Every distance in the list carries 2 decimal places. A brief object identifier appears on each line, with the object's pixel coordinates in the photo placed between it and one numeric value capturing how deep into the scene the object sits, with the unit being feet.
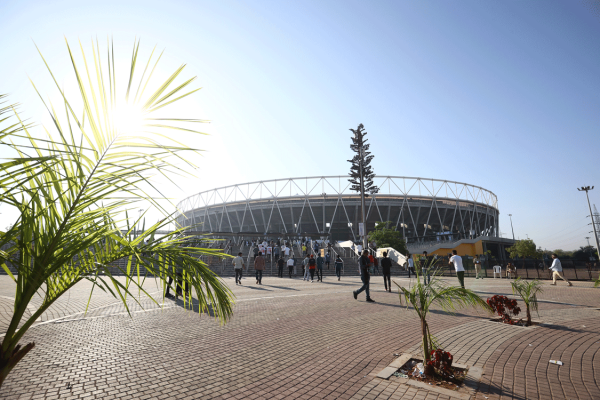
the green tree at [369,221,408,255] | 101.09
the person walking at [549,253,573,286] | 45.70
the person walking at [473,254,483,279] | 68.92
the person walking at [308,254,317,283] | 55.47
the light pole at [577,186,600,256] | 121.68
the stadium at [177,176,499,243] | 188.65
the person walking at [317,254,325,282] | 58.49
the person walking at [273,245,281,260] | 80.13
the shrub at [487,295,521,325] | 19.30
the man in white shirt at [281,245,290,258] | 83.54
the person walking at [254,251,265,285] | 49.37
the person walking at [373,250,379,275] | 77.78
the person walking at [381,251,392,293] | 38.97
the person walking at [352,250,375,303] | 31.04
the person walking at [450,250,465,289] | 34.96
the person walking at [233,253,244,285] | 48.11
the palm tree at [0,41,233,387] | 5.49
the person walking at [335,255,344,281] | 61.71
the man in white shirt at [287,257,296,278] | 62.44
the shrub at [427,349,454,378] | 11.97
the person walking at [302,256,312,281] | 61.38
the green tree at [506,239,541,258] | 136.26
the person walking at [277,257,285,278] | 64.54
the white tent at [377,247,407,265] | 84.55
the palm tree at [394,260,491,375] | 12.47
